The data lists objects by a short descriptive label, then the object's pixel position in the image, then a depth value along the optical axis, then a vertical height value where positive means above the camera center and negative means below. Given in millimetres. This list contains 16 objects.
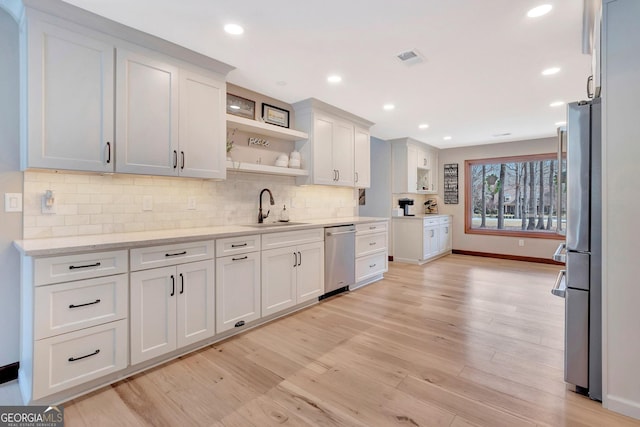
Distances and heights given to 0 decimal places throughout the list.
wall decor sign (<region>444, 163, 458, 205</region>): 6812 +651
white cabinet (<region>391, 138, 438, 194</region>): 5859 +984
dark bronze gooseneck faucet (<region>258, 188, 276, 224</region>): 3431 +3
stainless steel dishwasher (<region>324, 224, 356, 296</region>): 3564 -568
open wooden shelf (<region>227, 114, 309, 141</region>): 3016 +913
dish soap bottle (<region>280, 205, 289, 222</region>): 3719 -46
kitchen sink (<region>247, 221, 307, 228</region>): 3114 -143
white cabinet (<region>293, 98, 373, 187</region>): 3773 +913
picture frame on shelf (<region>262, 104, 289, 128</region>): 3498 +1151
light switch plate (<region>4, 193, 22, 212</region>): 1978 +52
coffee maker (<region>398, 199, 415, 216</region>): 5984 +139
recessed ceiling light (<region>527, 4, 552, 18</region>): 1939 +1334
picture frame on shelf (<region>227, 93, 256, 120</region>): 3150 +1132
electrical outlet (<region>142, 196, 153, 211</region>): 2564 +65
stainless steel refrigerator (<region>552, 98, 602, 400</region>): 1760 -227
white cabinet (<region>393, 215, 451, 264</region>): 5625 -512
